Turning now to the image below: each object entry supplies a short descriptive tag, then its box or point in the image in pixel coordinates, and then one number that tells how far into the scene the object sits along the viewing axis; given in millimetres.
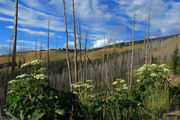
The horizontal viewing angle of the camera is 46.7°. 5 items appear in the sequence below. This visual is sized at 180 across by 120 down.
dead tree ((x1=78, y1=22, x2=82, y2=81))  13423
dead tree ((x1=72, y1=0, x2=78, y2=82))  9700
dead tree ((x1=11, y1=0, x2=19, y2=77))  7059
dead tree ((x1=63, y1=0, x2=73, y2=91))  10193
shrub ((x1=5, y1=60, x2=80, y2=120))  2721
